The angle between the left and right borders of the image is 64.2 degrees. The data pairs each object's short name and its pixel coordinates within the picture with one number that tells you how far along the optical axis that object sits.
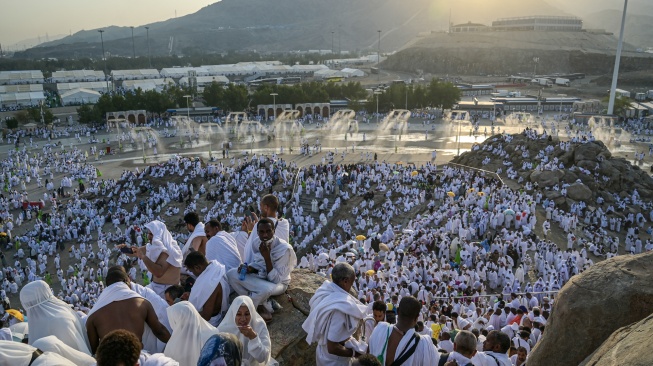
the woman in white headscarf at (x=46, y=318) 3.71
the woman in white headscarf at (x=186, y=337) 3.56
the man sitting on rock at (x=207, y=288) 4.40
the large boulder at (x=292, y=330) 4.67
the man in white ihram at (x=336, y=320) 3.94
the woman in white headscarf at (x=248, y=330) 3.69
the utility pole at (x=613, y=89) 41.82
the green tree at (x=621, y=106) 46.47
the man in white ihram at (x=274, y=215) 5.46
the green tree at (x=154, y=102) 46.00
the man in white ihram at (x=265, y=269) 4.74
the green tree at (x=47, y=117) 44.03
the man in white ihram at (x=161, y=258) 5.08
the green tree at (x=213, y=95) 48.22
